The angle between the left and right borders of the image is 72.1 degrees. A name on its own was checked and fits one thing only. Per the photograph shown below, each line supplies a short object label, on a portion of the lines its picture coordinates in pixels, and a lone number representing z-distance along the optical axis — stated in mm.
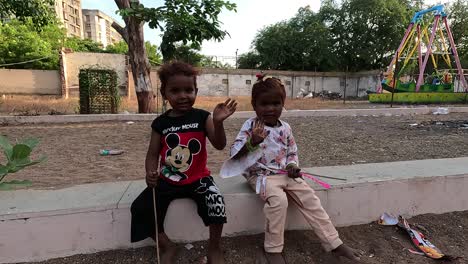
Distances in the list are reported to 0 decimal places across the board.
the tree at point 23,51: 19578
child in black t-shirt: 1907
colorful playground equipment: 16625
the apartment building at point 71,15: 41500
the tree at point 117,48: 28081
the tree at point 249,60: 32278
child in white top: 1934
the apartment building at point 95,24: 50250
